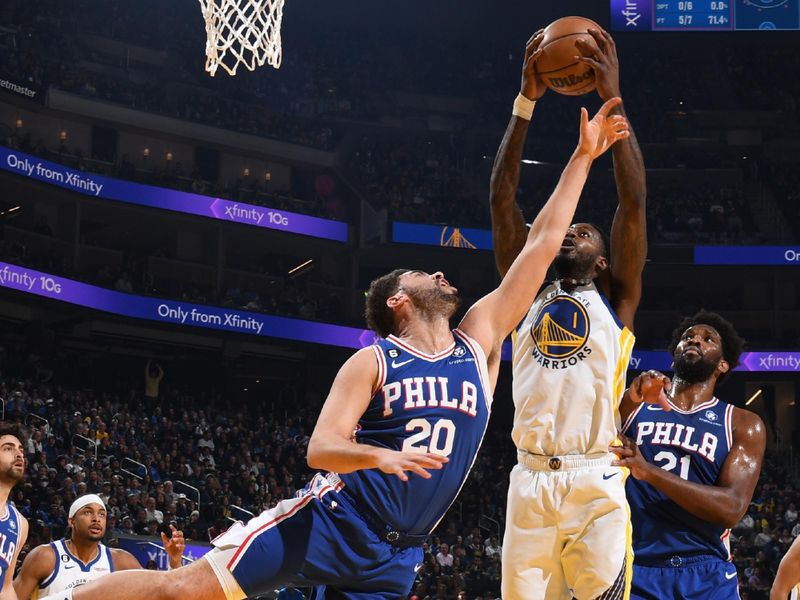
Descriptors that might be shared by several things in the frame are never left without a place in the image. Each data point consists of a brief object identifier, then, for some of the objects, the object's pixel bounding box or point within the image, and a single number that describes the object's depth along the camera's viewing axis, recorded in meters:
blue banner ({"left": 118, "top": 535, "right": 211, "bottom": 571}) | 15.95
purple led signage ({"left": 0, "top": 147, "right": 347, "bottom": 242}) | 24.34
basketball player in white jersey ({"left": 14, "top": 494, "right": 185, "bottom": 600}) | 7.75
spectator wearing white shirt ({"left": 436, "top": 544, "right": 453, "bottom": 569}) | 19.77
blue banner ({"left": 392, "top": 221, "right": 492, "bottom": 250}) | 29.25
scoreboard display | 26.61
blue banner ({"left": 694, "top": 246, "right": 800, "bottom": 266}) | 28.64
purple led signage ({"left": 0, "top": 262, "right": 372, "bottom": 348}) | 23.53
